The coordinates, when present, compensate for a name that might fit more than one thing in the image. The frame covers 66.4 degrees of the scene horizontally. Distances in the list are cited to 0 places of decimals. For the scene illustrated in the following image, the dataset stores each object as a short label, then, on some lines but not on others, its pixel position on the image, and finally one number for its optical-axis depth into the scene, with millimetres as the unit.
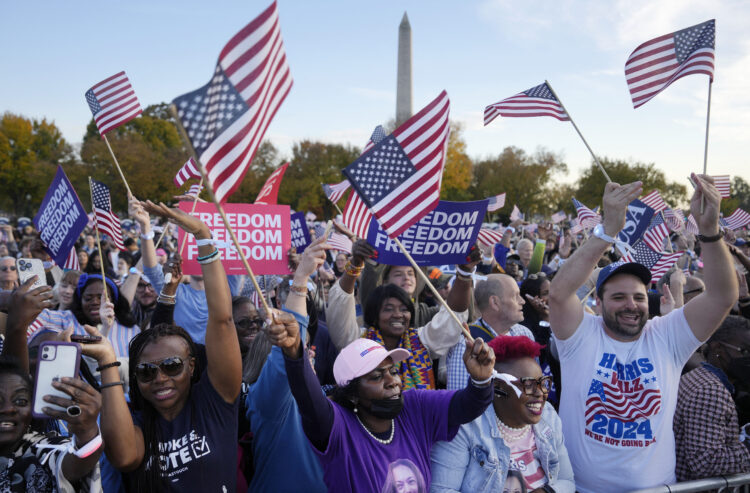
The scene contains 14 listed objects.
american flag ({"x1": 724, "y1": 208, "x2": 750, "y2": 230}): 13641
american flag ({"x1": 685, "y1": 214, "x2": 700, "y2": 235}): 12412
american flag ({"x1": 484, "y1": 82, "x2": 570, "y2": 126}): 5086
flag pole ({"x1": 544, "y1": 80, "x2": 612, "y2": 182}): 4219
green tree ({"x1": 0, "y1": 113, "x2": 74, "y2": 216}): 47125
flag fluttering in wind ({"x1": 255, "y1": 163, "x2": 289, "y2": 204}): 6387
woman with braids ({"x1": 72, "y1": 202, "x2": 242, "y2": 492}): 2461
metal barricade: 3165
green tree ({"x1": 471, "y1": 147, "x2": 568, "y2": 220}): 53406
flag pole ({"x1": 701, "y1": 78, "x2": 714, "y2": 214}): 3326
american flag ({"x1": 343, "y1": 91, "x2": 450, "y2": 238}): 3097
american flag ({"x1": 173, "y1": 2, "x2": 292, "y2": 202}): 2332
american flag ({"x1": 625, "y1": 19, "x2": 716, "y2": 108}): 4352
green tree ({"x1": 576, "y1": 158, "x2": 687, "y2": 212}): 48597
